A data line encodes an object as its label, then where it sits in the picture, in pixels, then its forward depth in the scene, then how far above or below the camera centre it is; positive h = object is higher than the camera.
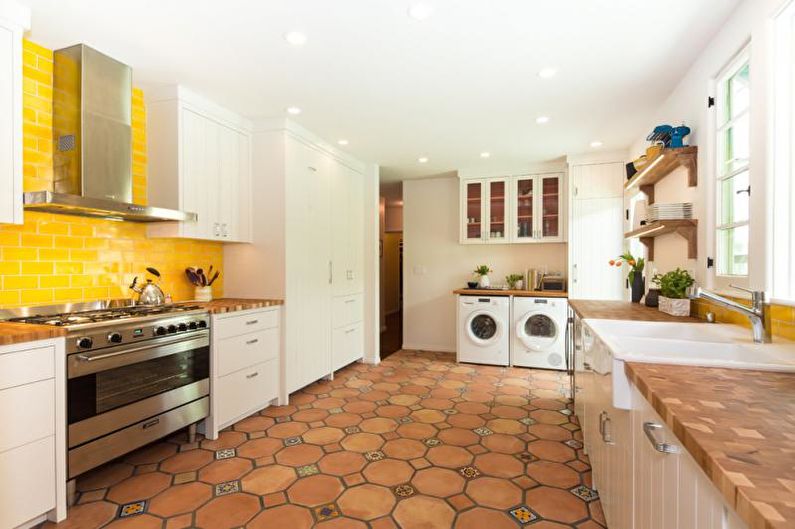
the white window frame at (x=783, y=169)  1.61 +0.38
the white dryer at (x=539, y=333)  4.50 -0.75
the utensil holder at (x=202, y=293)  3.17 -0.23
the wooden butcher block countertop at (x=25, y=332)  1.69 -0.30
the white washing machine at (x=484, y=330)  4.69 -0.76
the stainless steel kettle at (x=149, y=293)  2.77 -0.20
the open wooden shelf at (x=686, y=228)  2.42 +0.22
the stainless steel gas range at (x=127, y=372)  1.98 -0.60
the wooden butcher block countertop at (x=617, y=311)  2.33 -0.29
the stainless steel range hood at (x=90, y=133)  2.25 +0.73
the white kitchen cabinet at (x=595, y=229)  4.41 +0.38
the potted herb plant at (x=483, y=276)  5.09 -0.15
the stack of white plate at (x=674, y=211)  2.45 +0.32
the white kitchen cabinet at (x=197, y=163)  2.79 +0.72
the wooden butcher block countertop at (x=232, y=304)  2.82 -0.30
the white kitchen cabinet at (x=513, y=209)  4.86 +0.67
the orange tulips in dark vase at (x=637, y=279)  3.16 -0.11
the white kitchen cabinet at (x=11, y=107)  1.91 +0.72
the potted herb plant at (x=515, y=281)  4.99 -0.20
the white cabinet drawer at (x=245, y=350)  2.83 -0.64
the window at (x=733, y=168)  1.99 +0.49
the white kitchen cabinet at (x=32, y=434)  1.69 -0.74
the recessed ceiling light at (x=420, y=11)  1.92 +1.18
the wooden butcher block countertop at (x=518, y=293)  4.52 -0.32
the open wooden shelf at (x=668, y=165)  2.41 +0.64
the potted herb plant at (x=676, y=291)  2.41 -0.16
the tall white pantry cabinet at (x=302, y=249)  3.43 +0.12
